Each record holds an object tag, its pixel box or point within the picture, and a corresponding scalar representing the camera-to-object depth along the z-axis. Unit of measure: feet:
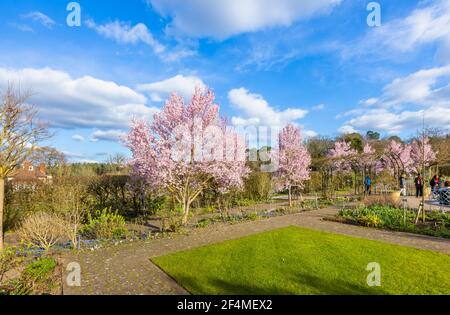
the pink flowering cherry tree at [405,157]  85.27
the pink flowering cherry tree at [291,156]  55.47
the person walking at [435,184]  59.88
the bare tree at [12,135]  28.55
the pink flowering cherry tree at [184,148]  37.06
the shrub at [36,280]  17.30
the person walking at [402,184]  54.80
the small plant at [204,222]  38.17
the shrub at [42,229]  27.02
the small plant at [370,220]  34.78
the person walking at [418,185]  62.89
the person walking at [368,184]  66.33
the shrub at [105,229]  31.55
